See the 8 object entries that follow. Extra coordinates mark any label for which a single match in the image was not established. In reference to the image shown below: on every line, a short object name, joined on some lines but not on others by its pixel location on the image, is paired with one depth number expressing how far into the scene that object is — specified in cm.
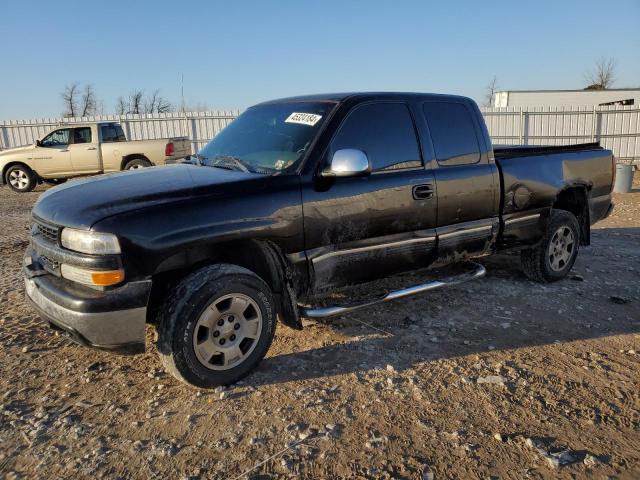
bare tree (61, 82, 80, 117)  5258
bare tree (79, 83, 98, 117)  5397
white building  2906
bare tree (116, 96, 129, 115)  5138
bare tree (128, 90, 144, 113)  5154
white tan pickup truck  1373
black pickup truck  290
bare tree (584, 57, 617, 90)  5794
